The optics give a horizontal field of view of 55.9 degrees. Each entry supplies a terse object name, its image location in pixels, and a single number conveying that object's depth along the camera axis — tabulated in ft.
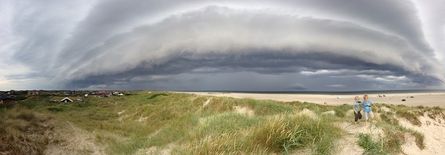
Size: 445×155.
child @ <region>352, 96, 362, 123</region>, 58.08
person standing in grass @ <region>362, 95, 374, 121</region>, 58.11
